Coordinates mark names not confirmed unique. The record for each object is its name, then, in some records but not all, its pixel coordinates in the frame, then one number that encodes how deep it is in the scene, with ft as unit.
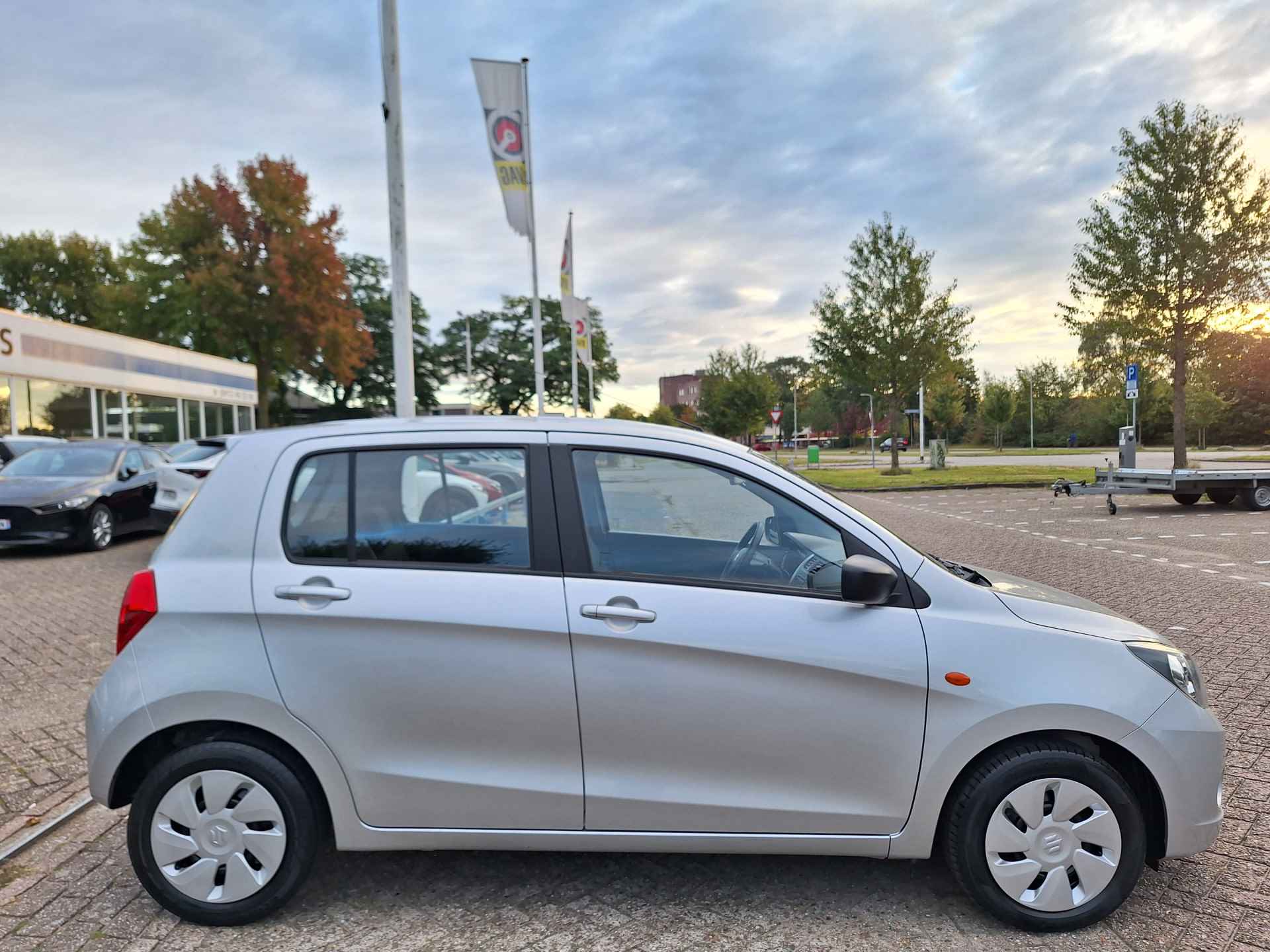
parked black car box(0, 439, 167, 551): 34.19
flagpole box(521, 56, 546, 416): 42.52
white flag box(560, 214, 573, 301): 72.95
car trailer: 47.50
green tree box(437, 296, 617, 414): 197.67
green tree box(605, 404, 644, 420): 261.03
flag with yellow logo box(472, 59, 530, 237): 40.24
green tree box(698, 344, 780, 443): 174.70
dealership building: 71.56
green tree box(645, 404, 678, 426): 231.50
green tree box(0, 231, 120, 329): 159.33
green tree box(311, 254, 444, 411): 190.29
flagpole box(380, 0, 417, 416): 28.14
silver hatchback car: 8.55
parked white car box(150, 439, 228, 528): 32.04
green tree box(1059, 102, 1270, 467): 64.54
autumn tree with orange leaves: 122.83
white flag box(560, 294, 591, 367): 73.05
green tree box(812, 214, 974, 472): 88.02
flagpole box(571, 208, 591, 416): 76.13
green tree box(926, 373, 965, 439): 230.07
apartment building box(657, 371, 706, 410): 460.55
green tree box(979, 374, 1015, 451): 222.07
